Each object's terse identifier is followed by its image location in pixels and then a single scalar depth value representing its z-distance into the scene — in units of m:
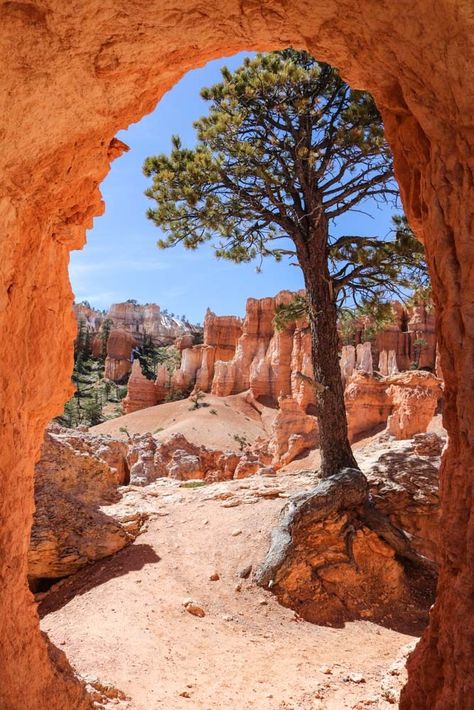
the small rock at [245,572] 6.50
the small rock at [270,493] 8.51
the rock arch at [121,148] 2.39
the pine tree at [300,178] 8.23
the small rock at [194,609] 5.62
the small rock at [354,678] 4.27
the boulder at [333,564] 6.09
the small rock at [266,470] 15.28
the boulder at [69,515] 6.30
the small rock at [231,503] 8.38
